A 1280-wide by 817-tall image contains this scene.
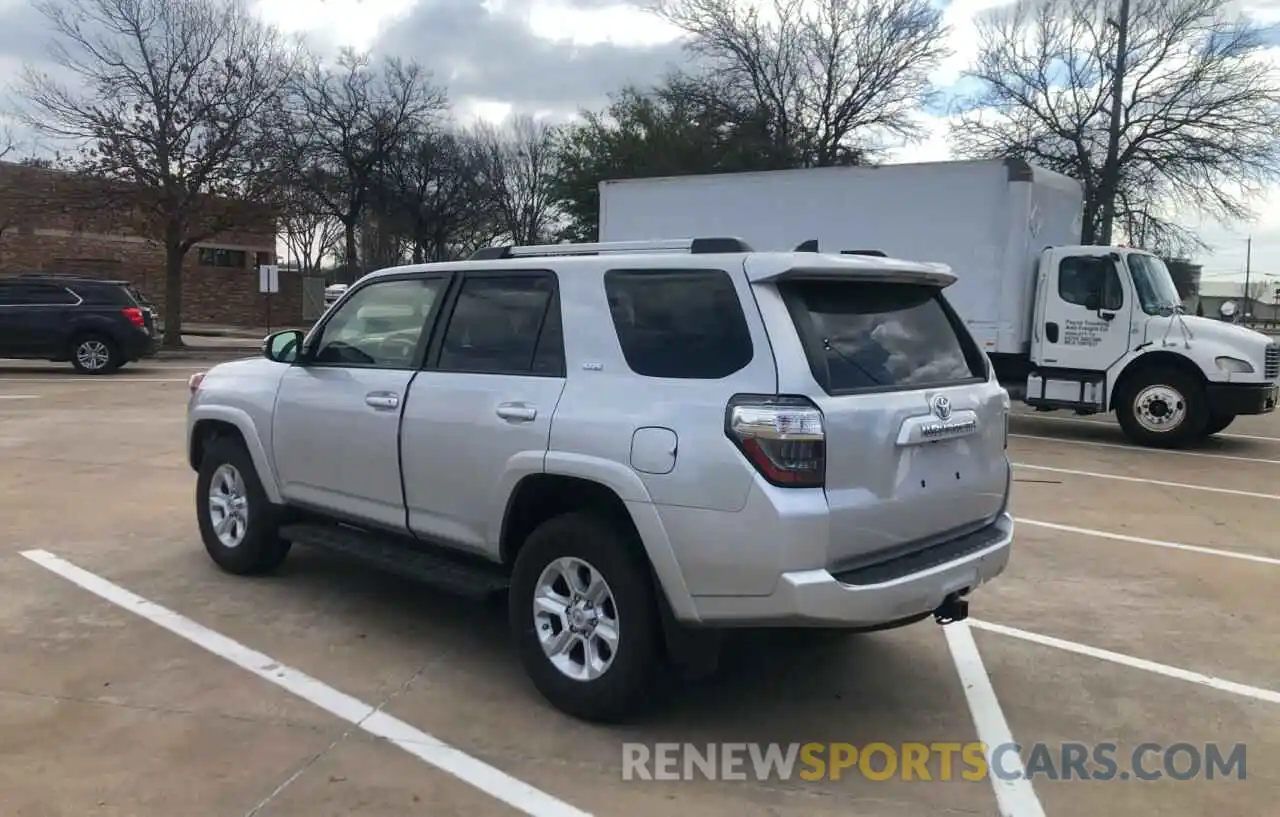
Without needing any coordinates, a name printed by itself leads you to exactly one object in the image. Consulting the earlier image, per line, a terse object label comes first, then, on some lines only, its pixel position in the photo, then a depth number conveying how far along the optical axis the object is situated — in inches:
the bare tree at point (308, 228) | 1128.2
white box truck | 466.3
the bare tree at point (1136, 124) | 1022.4
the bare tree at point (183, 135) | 922.7
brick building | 959.0
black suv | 707.4
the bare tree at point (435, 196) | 1631.4
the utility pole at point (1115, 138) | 942.4
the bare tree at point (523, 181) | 1955.0
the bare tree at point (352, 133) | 1467.8
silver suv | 138.3
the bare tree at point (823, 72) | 1349.7
